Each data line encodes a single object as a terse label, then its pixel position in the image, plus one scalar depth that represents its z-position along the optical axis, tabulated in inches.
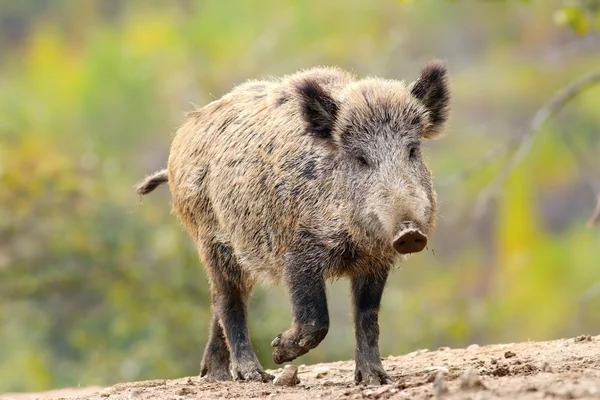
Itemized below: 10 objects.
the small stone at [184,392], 568.2
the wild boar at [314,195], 550.3
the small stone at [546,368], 499.2
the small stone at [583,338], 662.5
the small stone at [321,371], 661.9
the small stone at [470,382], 426.6
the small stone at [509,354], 626.2
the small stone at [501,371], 517.0
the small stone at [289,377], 587.8
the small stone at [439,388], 426.3
